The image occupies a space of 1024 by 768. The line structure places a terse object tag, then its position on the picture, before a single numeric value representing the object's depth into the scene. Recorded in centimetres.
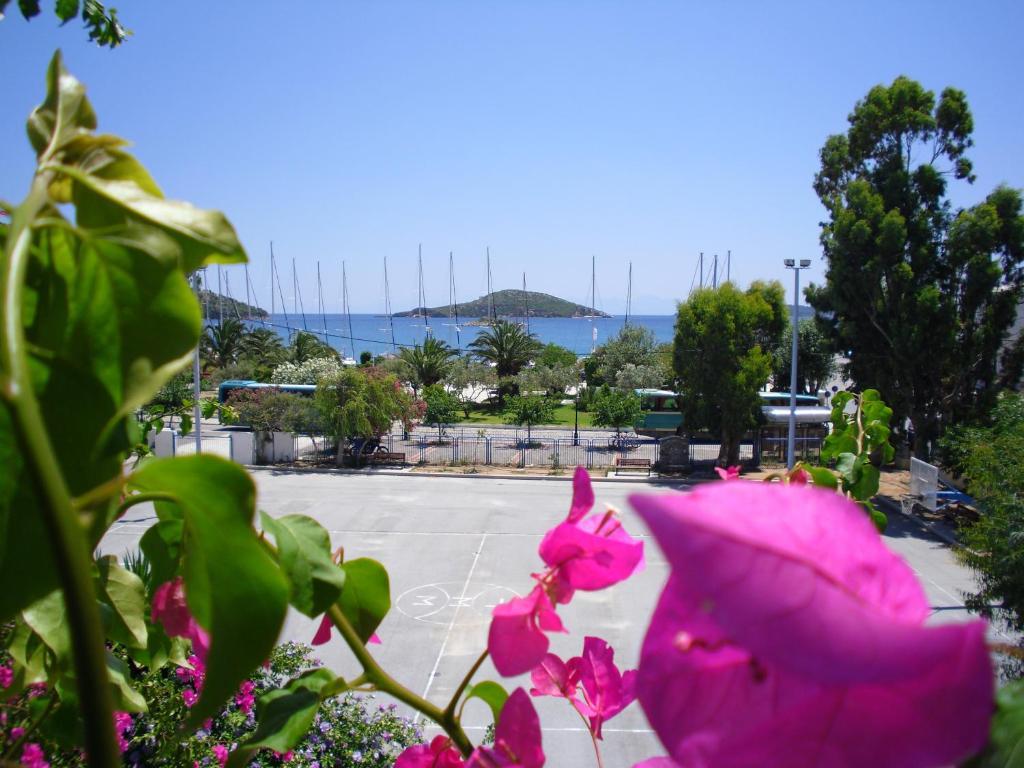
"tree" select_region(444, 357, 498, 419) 2888
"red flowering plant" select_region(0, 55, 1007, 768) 21
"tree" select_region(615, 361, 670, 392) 2755
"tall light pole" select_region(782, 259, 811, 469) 1543
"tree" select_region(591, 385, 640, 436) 2243
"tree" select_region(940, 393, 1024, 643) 852
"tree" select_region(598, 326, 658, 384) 3095
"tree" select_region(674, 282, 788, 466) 1792
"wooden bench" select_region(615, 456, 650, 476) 1930
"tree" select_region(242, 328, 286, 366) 3206
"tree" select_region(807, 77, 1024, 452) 1606
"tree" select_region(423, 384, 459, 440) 2355
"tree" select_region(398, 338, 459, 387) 2866
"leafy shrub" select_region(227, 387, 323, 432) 1911
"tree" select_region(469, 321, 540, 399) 3039
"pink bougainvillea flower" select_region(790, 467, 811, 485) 101
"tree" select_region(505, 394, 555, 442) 2317
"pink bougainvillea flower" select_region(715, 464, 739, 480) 95
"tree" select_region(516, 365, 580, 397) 2934
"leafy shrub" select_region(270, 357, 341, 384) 2617
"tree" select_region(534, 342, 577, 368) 3556
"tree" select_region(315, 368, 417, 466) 1862
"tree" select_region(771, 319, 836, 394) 2905
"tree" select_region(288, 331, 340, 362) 3078
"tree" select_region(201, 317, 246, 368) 3159
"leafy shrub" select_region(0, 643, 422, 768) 329
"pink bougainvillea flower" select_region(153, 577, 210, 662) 83
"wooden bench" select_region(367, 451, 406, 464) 2028
